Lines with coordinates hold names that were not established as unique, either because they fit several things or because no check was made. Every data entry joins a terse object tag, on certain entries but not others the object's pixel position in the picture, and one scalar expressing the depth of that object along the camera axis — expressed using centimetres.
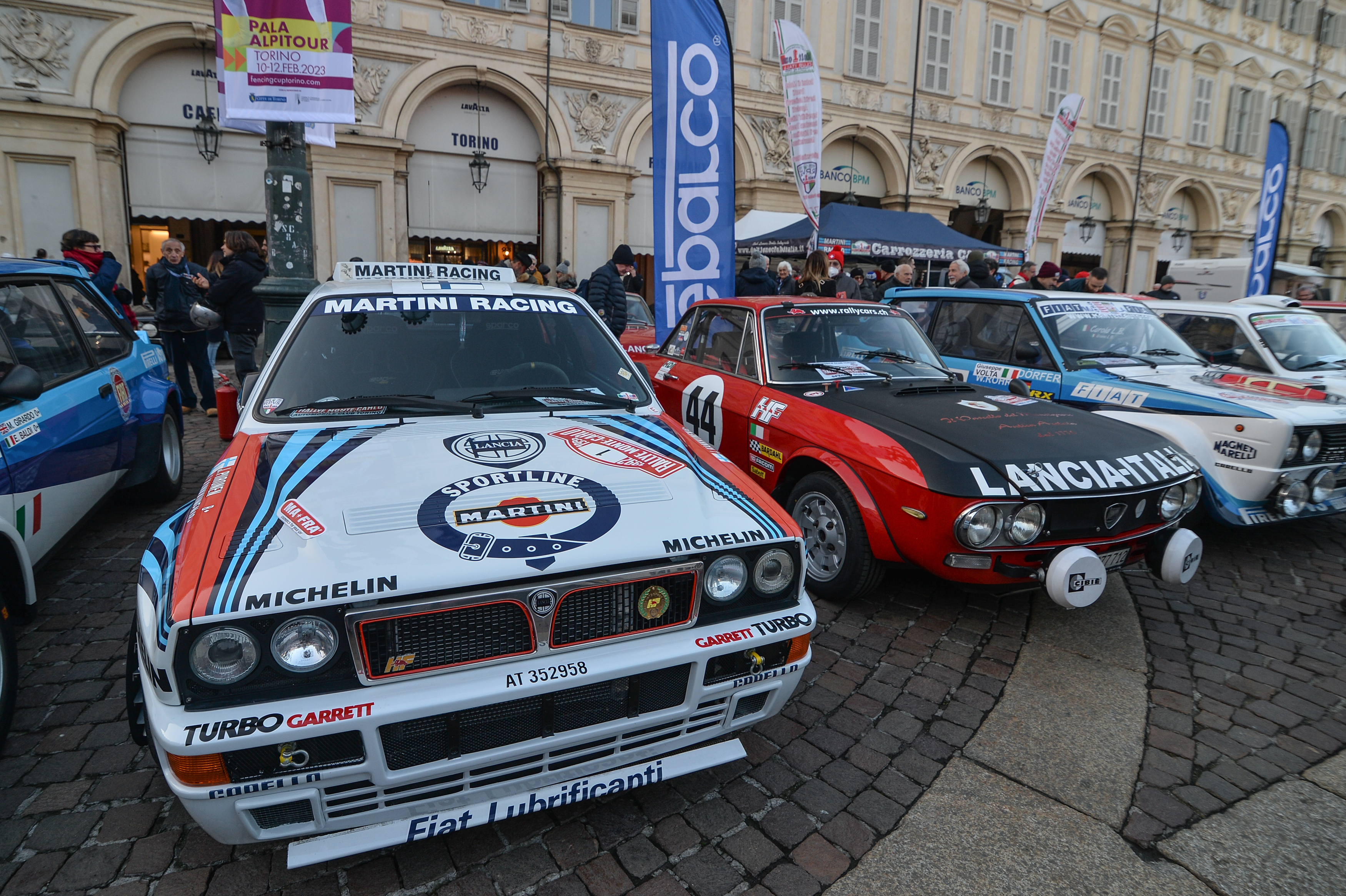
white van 1603
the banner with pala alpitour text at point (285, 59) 575
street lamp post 615
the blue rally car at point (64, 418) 301
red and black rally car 339
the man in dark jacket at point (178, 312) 786
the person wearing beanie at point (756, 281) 1009
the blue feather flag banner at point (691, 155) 720
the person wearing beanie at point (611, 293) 854
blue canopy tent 1397
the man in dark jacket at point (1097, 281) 811
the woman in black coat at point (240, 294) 757
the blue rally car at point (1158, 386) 468
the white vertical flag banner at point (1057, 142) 1385
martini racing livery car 181
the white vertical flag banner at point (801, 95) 1051
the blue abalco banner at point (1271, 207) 1225
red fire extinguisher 336
